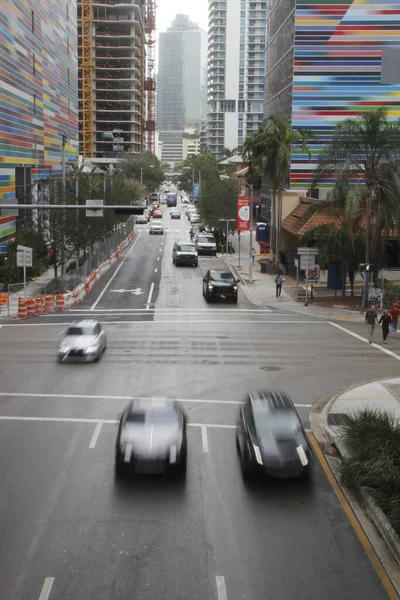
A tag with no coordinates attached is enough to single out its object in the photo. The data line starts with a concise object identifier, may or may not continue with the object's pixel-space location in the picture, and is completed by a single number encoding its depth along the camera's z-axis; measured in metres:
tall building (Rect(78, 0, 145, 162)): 164.88
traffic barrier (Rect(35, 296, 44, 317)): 39.50
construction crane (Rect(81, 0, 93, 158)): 160.88
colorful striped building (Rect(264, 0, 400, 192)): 63.12
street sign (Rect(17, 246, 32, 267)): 40.97
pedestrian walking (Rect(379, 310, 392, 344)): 31.67
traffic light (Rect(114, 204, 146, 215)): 26.69
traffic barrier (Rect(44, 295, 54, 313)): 40.81
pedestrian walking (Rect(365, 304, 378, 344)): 31.72
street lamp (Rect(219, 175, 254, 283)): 53.25
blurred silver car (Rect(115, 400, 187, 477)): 15.03
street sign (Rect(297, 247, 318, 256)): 43.18
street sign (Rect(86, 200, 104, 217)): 27.33
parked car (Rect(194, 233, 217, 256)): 70.88
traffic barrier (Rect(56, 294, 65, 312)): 41.31
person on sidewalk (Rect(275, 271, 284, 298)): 45.75
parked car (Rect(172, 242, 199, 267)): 60.34
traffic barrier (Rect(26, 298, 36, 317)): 38.94
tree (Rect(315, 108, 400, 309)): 40.47
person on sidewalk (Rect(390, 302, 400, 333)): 34.56
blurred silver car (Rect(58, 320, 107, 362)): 27.52
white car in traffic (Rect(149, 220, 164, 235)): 90.50
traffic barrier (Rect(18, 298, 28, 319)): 38.59
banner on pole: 57.06
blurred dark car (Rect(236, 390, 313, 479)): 14.84
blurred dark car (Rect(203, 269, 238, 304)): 43.44
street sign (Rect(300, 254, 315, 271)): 43.34
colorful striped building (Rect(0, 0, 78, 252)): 54.69
